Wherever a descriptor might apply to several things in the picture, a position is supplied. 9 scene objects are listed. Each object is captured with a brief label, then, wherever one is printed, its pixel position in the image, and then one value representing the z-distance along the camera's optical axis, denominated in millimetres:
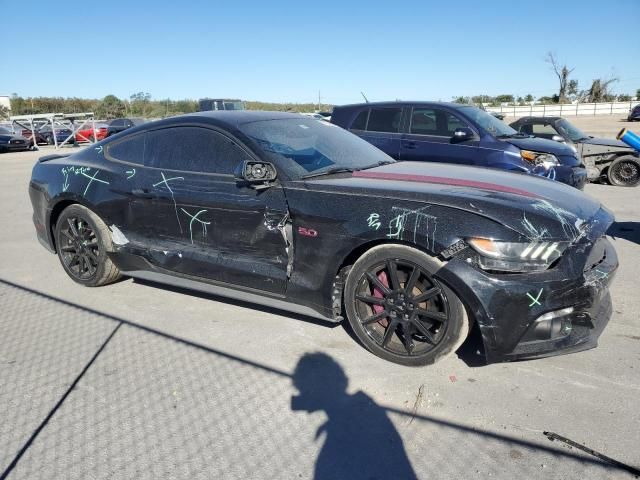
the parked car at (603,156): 9953
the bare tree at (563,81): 61500
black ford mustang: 2756
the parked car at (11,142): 23453
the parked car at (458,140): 7375
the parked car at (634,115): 36547
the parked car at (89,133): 27953
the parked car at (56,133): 28422
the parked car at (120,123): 25766
